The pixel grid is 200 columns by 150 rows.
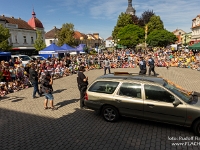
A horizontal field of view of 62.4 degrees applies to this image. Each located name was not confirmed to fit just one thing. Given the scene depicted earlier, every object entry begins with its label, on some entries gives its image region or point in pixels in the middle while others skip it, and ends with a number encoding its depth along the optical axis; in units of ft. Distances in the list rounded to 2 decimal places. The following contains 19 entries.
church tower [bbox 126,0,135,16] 277.85
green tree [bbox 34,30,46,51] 117.91
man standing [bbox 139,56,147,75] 38.47
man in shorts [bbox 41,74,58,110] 22.49
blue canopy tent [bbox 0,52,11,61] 60.50
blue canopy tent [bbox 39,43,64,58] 59.91
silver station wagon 15.57
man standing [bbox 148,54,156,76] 41.81
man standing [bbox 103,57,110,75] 48.88
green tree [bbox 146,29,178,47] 150.92
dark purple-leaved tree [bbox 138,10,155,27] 191.21
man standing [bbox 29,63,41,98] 29.19
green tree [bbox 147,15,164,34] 178.34
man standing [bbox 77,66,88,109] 22.33
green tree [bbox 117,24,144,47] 152.16
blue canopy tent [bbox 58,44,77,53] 65.36
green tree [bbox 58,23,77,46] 123.95
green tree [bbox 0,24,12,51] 85.35
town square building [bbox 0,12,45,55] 115.44
